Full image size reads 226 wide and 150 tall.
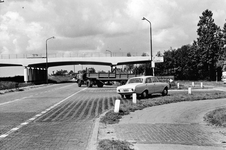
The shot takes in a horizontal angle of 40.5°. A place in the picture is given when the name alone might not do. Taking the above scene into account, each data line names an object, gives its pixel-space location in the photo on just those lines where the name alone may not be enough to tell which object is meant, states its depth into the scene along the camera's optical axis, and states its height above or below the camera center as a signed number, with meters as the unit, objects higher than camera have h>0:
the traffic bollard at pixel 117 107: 11.94 -1.29
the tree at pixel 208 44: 66.94 +6.63
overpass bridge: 73.25 +3.35
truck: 41.12 -0.52
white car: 19.55 -0.86
